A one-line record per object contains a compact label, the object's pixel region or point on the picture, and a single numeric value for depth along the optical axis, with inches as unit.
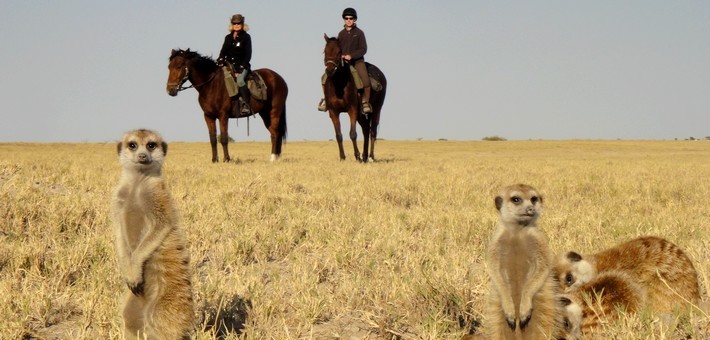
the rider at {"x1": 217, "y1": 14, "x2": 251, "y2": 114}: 768.3
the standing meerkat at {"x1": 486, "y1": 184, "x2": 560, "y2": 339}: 144.3
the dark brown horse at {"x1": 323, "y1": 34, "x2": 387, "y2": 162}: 769.6
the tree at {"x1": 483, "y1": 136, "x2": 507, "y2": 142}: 2608.3
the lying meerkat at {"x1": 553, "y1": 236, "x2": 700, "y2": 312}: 171.2
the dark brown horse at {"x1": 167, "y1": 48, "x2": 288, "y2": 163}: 728.3
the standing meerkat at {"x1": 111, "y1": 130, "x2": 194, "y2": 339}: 141.9
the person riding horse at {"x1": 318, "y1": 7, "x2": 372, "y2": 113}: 780.0
